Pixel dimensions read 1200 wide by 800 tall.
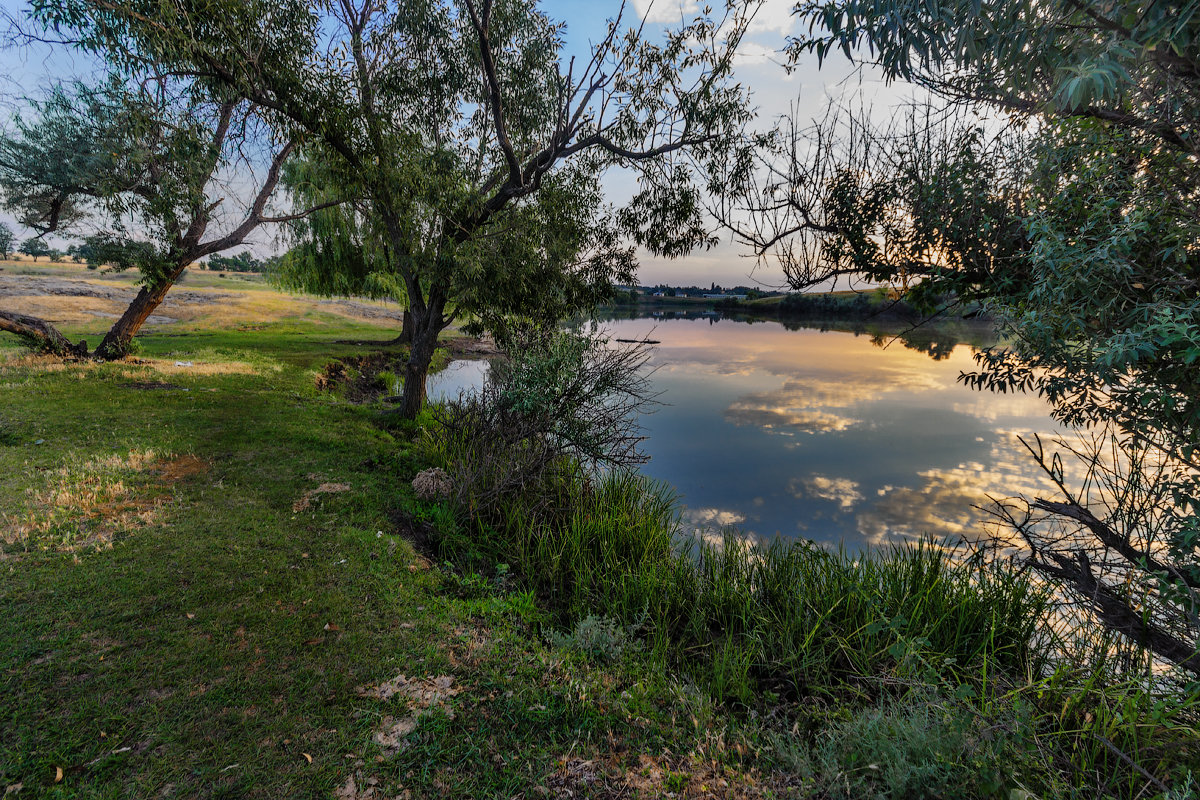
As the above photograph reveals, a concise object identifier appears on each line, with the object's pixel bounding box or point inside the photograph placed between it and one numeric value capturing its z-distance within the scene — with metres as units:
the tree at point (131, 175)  7.34
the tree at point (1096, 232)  3.13
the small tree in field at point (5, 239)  33.08
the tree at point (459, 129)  6.81
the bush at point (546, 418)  7.23
